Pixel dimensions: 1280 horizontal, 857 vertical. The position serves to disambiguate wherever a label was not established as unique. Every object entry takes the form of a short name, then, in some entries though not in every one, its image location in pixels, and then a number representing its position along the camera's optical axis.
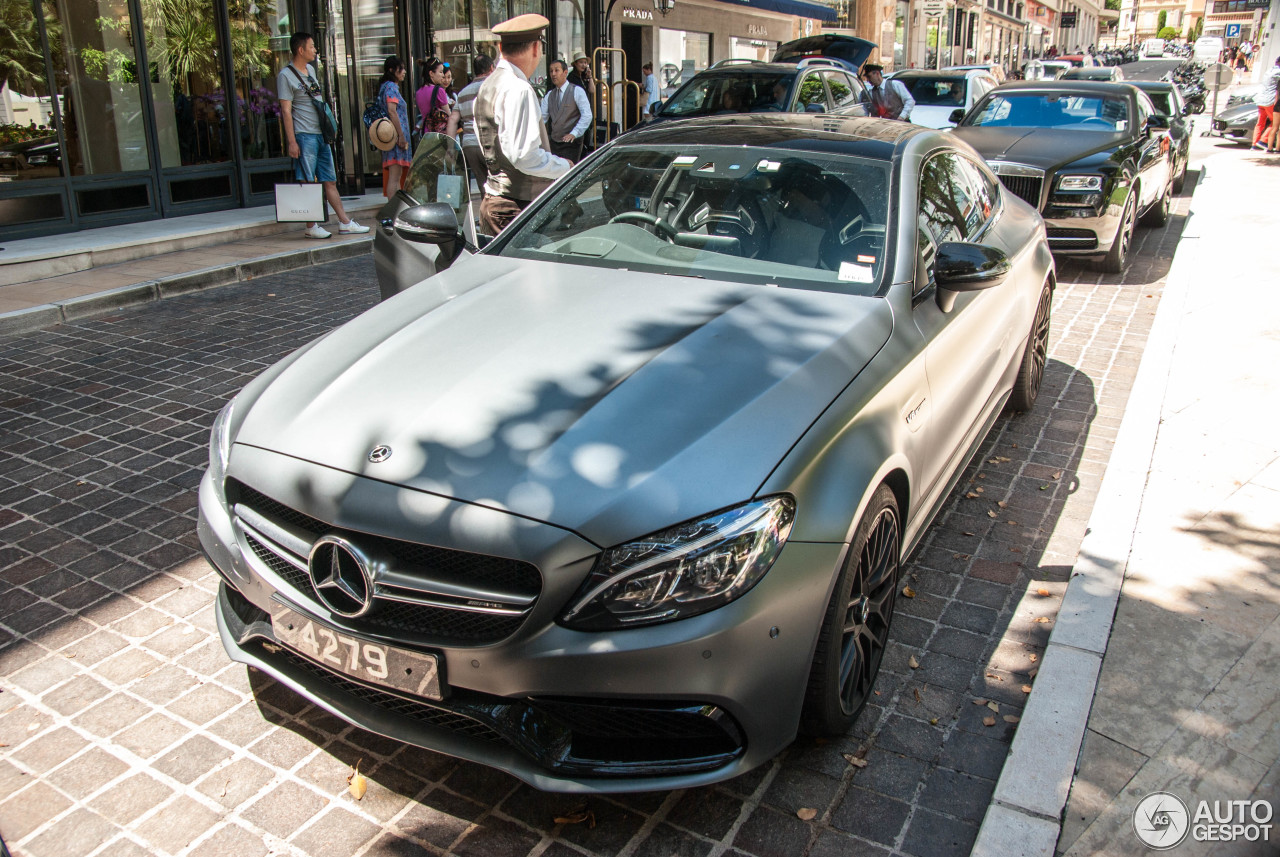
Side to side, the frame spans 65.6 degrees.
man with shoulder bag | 10.21
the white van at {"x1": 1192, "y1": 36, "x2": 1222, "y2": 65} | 51.38
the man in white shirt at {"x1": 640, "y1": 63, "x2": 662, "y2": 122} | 21.30
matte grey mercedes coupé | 2.33
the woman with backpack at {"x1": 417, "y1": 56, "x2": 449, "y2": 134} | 12.17
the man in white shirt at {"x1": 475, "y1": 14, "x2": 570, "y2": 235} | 5.91
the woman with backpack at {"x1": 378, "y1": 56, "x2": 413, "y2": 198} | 11.47
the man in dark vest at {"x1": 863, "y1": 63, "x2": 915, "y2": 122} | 14.90
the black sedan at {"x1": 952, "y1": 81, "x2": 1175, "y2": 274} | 8.84
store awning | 24.09
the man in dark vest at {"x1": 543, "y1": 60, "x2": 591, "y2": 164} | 11.18
